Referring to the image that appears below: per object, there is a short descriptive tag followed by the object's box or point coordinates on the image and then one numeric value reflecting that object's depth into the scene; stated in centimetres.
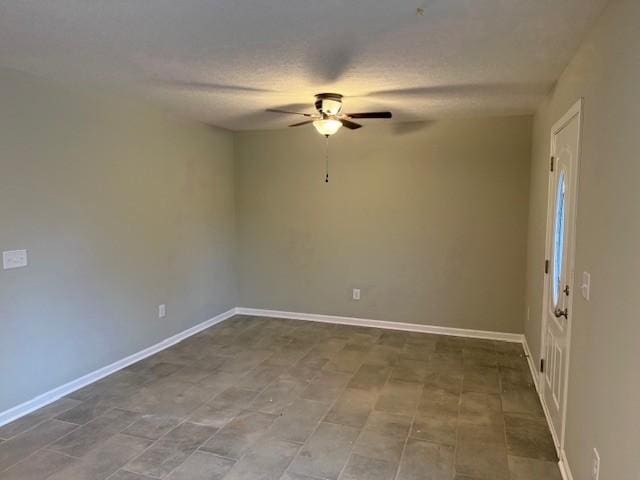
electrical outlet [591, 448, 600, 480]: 179
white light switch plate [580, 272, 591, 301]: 204
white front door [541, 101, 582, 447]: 244
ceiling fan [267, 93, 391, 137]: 349
